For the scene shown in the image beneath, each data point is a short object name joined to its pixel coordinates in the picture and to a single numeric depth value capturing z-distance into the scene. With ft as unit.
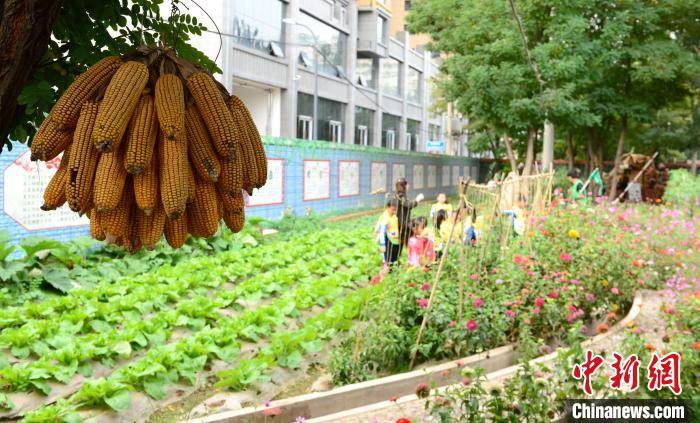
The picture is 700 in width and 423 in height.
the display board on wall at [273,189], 57.31
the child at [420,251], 28.23
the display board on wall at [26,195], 33.63
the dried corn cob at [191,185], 5.01
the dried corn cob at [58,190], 4.97
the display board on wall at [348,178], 75.84
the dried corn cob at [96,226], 4.99
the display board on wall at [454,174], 134.25
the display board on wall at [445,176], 126.29
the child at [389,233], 34.60
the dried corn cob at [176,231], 5.17
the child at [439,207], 34.45
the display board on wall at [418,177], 106.93
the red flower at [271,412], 16.29
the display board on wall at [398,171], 95.25
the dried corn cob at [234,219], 5.52
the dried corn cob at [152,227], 5.00
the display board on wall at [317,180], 66.59
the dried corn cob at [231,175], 5.15
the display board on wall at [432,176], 115.96
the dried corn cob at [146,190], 4.80
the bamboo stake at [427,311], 21.58
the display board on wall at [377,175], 86.62
